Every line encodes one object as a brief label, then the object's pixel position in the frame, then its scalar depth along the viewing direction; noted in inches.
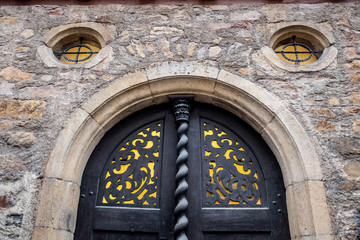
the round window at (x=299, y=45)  112.0
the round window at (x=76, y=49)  120.1
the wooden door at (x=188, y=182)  98.5
